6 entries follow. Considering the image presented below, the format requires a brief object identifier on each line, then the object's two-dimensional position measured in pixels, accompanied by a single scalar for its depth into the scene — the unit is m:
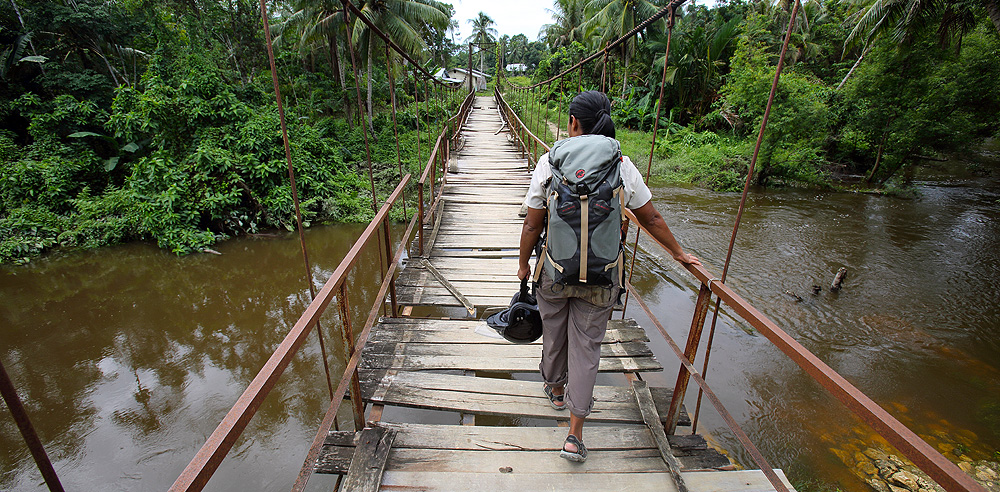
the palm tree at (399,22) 12.97
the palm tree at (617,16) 16.20
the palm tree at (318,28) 12.65
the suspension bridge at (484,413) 1.25
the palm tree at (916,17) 9.45
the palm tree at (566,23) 23.25
